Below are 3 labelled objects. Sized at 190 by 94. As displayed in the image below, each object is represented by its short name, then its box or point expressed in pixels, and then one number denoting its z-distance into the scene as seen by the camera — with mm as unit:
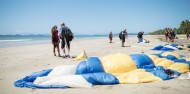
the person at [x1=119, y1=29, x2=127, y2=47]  17898
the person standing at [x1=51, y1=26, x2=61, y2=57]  11125
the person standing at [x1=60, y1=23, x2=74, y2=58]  10672
